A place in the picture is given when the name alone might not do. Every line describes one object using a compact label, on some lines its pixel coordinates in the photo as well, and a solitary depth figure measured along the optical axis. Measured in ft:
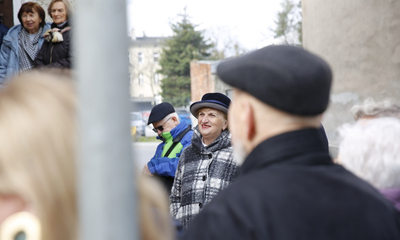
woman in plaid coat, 11.41
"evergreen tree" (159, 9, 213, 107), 142.92
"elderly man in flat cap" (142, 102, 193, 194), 14.33
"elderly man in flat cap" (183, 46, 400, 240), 4.26
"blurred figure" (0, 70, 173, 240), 3.13
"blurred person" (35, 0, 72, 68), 12.46
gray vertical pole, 2.17
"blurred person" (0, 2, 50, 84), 13.41
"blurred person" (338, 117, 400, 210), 6.36
